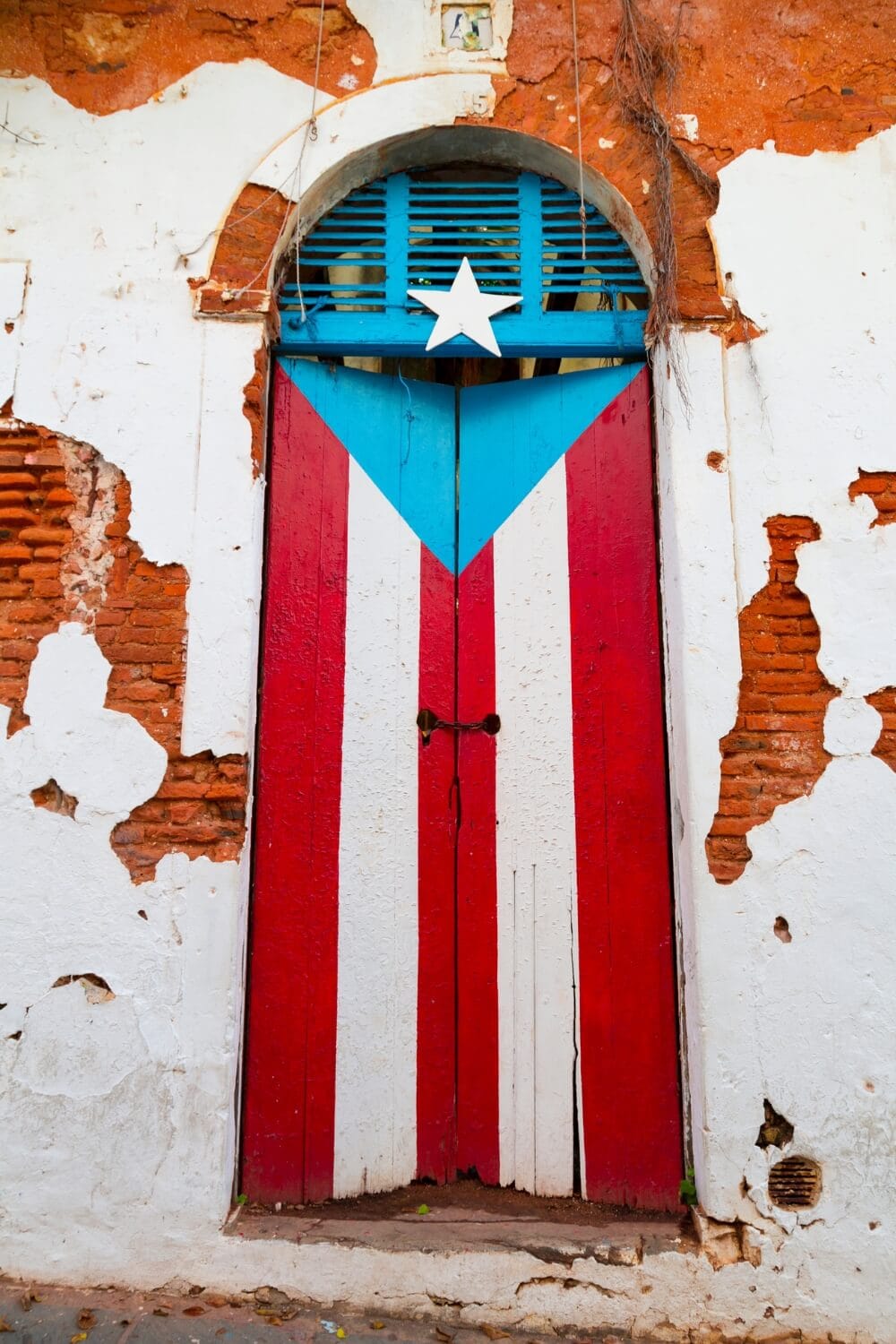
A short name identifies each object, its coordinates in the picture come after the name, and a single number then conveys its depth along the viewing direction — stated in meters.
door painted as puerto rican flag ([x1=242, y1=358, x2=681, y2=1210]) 3.04
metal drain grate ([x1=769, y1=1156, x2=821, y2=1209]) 2.74
